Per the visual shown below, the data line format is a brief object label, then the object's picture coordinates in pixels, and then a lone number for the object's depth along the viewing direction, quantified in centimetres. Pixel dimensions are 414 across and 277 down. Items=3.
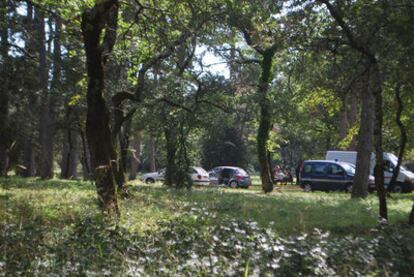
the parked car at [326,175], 2898
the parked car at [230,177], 3578
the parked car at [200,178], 3562
